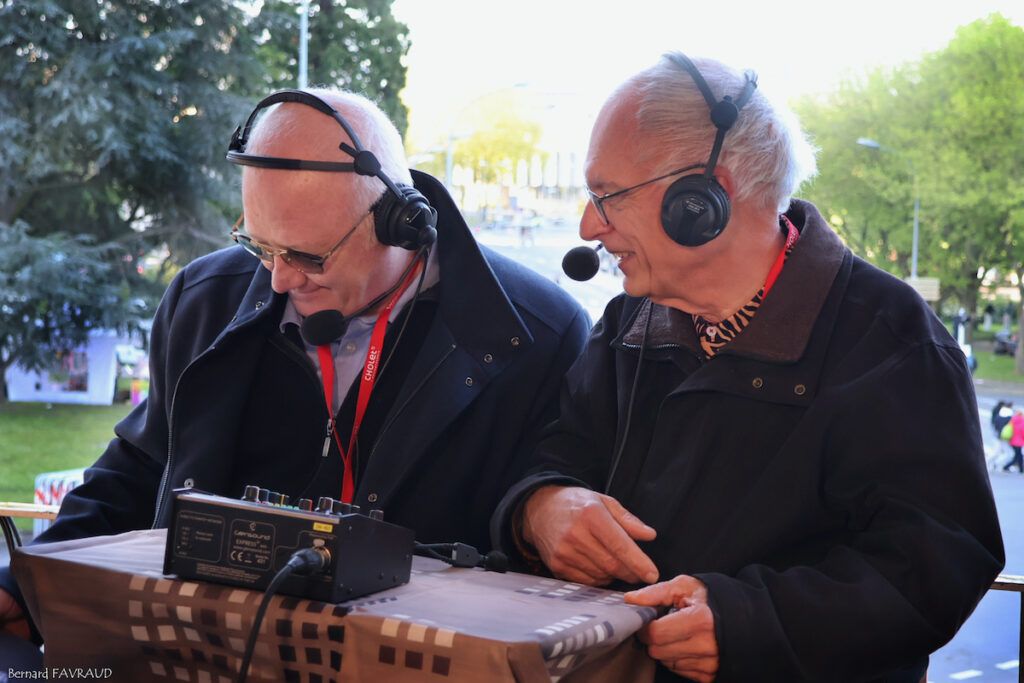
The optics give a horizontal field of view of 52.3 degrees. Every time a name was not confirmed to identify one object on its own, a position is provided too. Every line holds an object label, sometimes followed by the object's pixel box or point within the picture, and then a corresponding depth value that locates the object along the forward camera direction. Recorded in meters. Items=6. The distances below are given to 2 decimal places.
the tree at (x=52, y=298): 5.66
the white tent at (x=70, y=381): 5.53
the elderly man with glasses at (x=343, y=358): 1.77
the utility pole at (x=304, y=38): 5.85
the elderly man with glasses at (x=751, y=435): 1.26
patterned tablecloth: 0.96
